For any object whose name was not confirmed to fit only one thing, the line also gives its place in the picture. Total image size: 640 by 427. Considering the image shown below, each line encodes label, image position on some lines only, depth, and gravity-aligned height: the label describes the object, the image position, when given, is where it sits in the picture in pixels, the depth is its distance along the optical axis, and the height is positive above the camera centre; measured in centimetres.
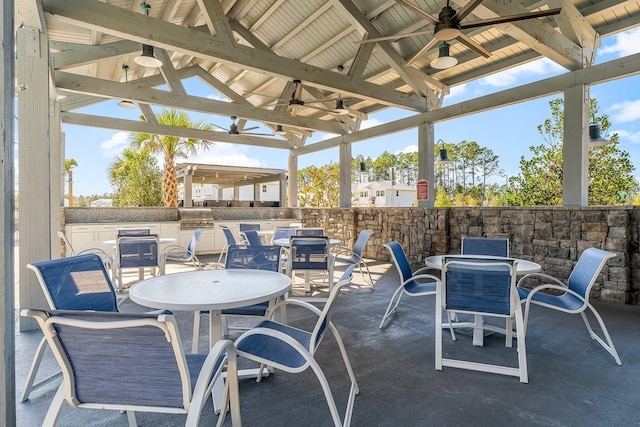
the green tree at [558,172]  782 +87
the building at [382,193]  2277 +104
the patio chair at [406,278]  320 -68
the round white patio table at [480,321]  293 -99
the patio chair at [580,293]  267 -70
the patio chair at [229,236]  559 -46
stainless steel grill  872 -27
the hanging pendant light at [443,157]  675 +101
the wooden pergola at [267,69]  345 +227
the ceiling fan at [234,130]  835 +190
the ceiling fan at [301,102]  607 +197
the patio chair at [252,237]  529 -46
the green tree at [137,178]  1281 +115
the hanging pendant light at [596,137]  493 +103
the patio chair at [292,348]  158 -73
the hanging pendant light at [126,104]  696 +213
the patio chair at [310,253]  439 -59
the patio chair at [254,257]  291 -42
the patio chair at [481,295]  245 -65
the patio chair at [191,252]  530 -70
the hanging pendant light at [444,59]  457 +200
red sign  700 +39
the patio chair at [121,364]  114 -55
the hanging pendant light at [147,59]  481 +209
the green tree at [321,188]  1458 +84
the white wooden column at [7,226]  128 -7
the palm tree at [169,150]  1042 +178
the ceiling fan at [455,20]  343 +201
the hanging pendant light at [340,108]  666 +198
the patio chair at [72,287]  194 -48
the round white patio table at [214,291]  178 -49
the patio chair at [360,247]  514 -60
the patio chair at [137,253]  443 -59
